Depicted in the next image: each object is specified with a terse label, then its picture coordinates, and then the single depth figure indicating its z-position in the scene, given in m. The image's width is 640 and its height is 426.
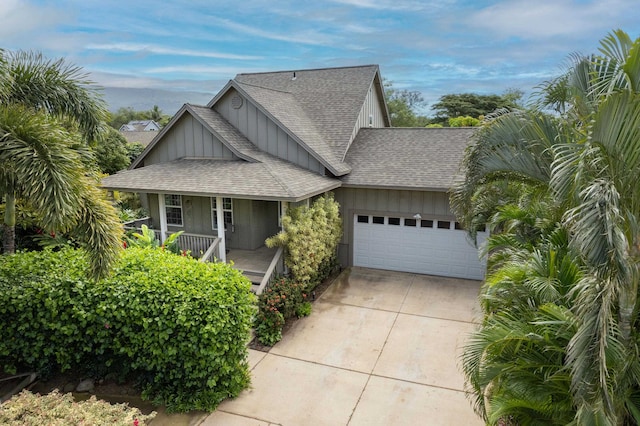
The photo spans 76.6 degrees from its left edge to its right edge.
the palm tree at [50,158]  5.73
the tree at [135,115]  85.69
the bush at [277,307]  9.38
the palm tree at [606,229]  3.06
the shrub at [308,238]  11.05
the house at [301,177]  12.67
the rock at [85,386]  7.57
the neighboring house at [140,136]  40.46
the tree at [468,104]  43.91
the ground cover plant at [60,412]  4.77
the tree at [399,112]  40.81
